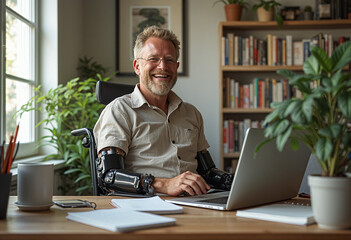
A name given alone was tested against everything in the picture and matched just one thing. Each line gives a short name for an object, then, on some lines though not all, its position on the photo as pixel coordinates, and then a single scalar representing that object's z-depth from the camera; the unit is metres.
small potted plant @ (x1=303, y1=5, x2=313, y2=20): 3.64
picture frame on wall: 3.78
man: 1.61
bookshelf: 3.57
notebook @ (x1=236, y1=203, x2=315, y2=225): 0.95
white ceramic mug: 1.11
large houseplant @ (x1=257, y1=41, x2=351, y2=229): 0.84
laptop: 1.07
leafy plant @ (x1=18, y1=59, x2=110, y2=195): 2.84
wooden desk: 0.85
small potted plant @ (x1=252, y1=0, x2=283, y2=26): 3.51
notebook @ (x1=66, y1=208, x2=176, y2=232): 0.88
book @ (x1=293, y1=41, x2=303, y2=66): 3.68
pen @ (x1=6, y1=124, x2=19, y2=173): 1.02
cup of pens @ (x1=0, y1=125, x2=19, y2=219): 1.00
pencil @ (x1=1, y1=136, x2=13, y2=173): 1.01
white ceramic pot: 0.86
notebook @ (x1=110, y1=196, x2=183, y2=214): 1.07
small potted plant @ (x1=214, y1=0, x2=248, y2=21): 3.56
